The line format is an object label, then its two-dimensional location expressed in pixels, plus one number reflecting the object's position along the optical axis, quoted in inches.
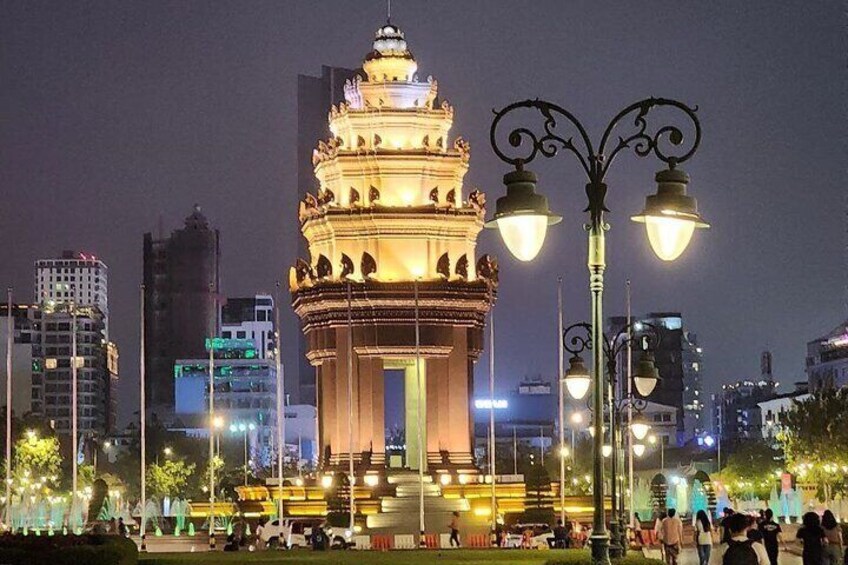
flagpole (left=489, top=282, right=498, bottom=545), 2625.0
